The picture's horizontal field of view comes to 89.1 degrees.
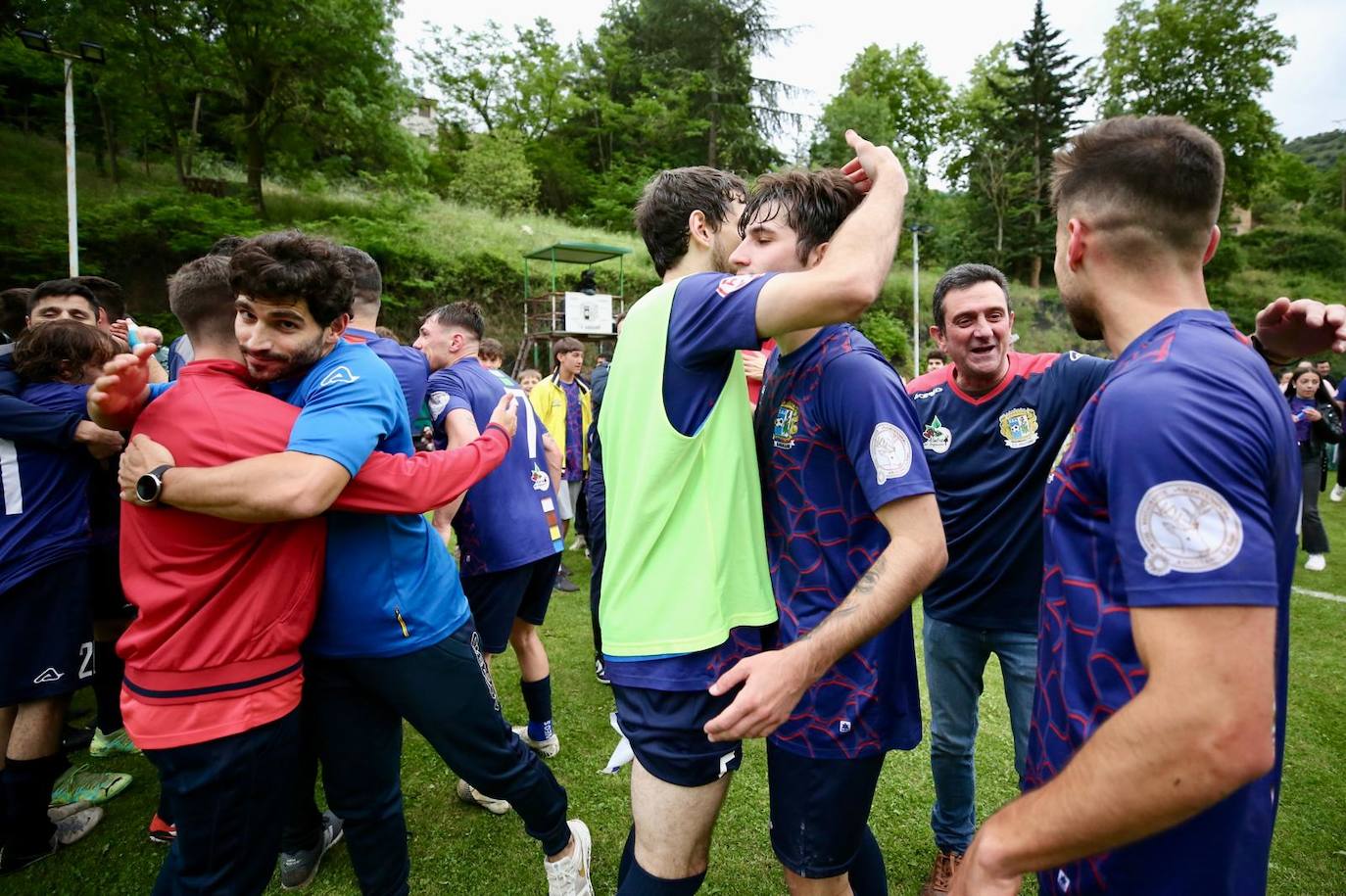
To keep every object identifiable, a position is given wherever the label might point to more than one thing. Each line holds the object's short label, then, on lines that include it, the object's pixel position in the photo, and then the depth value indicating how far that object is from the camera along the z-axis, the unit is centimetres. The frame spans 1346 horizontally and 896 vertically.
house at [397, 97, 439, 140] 4081
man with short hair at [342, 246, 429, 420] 324
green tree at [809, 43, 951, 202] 4519
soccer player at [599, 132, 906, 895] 164
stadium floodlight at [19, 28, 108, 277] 1062
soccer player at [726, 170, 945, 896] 162
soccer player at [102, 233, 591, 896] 181
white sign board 1988
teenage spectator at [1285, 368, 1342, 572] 771
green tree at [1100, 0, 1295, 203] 3738
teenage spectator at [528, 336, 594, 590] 757
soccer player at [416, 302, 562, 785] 368
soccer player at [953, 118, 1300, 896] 90
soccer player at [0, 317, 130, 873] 285
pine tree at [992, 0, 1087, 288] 3922
